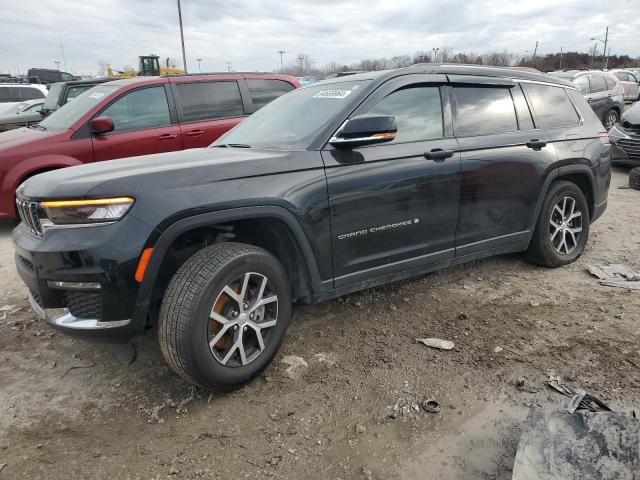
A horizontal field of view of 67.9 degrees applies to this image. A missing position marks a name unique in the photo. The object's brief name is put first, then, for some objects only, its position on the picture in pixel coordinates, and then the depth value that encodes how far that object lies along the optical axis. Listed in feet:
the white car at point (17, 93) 48.45
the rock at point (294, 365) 9.36
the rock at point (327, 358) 9.76
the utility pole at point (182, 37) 96.07
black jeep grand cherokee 7.79
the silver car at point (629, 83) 57.98
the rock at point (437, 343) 10.12
